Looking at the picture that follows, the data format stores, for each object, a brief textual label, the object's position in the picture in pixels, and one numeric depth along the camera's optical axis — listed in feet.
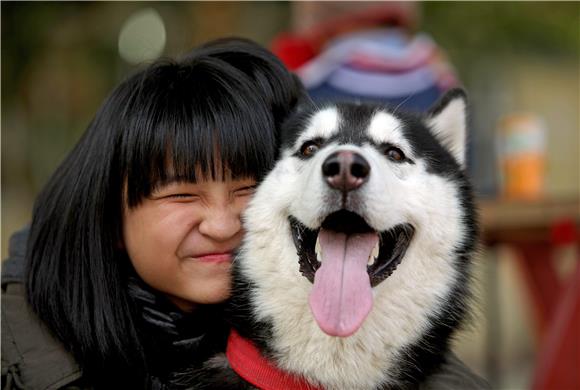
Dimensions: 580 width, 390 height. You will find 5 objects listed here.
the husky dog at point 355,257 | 5.64
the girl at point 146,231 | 6.37
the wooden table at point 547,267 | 10.00
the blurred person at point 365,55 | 10.23
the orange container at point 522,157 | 12.73
